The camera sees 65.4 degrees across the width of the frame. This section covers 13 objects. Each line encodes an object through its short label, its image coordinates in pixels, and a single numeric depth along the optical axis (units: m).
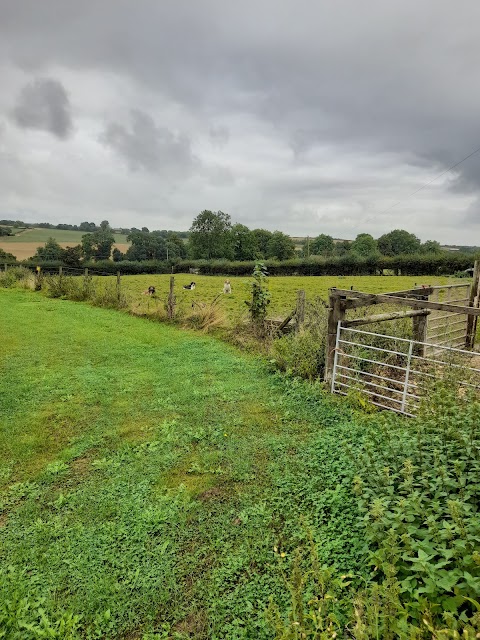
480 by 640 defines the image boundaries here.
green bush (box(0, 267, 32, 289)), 20.88
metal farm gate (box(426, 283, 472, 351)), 8.85
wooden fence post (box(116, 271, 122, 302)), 15.62
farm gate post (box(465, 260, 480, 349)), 8.70
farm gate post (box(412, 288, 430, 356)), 7.33
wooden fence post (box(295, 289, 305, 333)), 8.53
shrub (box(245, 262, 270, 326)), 10.35
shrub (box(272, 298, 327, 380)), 7.09
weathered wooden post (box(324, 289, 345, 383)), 6.38
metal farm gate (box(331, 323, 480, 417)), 5.34
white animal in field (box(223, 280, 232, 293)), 23.45
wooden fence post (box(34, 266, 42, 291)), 20.11
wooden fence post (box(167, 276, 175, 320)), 13.02
